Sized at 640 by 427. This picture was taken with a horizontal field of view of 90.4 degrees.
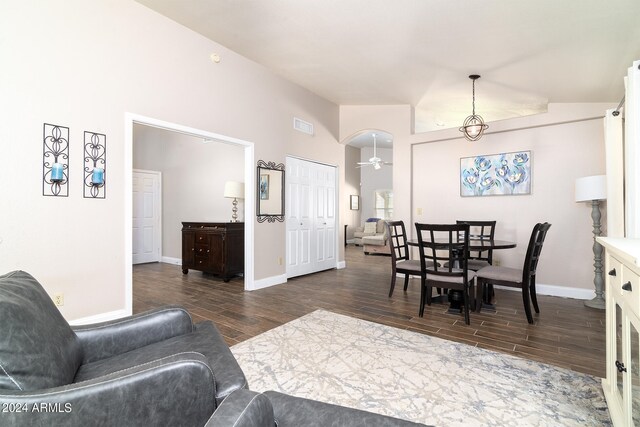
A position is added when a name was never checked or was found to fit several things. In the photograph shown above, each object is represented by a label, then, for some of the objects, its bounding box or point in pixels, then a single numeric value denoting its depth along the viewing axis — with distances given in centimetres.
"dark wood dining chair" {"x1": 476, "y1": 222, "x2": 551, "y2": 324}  314
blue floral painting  461
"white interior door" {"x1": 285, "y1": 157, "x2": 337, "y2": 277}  533
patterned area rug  178
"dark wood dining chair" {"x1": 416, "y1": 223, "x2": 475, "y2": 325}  314
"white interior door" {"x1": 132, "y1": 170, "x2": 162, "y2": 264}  680
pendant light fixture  427
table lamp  559
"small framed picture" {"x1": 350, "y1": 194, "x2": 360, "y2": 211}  1134
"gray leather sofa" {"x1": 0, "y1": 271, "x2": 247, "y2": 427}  92
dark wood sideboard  520
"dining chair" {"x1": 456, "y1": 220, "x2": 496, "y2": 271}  391
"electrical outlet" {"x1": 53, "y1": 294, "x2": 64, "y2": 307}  272
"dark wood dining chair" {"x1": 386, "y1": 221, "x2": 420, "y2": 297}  383
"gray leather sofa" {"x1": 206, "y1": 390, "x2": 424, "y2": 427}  83
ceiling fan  872
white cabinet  121
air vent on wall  530
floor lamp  362
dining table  346
